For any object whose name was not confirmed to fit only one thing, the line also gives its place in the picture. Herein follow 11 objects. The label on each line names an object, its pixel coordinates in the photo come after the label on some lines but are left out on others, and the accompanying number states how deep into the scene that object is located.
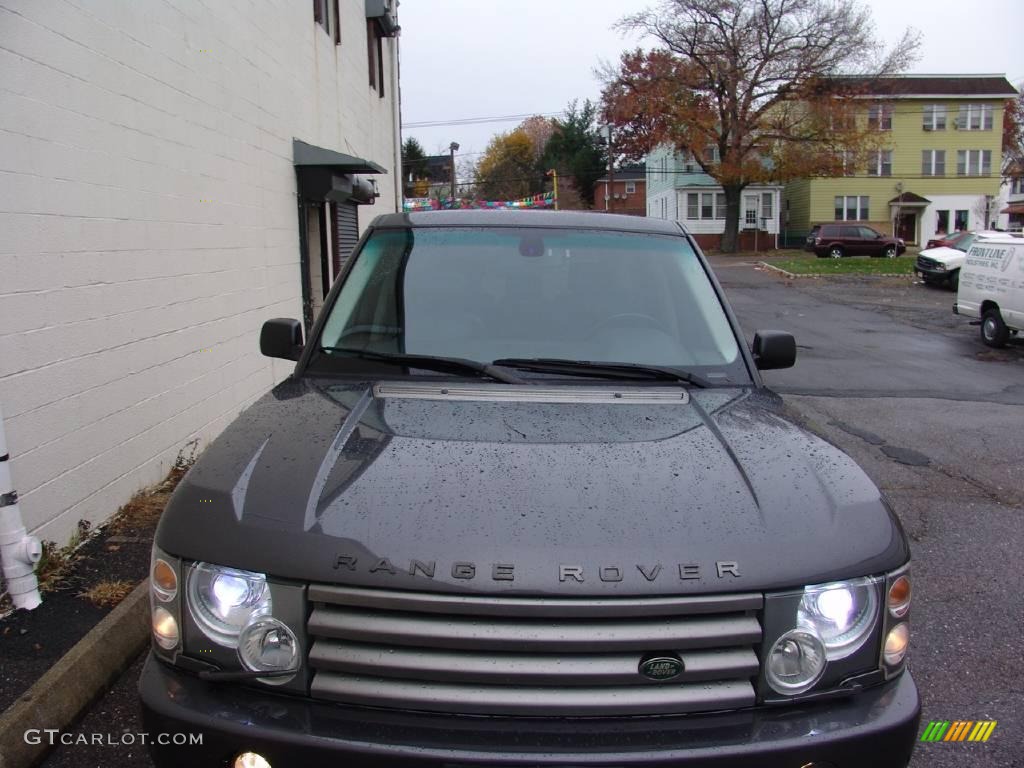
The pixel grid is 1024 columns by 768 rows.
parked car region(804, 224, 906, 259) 38.50
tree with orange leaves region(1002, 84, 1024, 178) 55.66
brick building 68.25
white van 12.71
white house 50.72
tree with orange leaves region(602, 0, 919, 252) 38.53
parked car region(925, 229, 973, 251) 25.30
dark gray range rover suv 1.81
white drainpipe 3.45
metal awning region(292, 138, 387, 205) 9.02
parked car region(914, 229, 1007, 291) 23.47
